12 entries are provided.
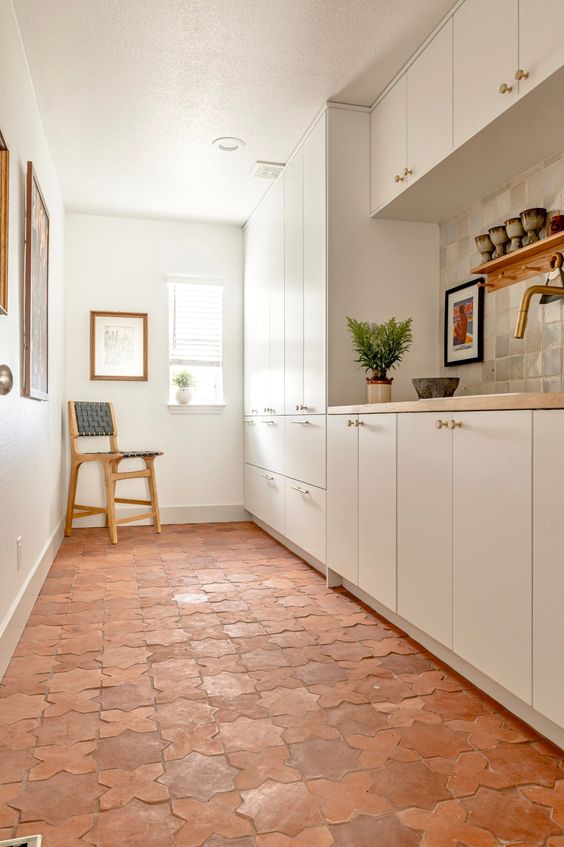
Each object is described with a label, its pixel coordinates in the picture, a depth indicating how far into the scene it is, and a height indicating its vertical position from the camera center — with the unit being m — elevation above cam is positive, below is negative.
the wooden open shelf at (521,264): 2.11 +0.57
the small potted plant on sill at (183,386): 4.88 +0.20
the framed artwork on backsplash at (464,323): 2.76 +0.41
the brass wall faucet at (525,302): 1.73 +0.31
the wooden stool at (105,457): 4.21 -0.33
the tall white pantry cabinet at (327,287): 2.99 +0.64
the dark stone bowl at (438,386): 2.48 +0.10
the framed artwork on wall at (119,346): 4.75 +0.52
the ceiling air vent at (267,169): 3.73 +1.52
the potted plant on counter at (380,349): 2.76 +0.28
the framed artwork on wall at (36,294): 2.58 +0.56
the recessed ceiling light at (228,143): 3.42 +1.54
